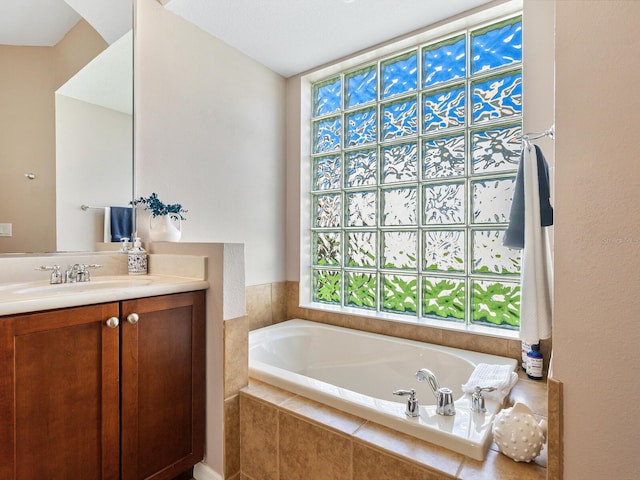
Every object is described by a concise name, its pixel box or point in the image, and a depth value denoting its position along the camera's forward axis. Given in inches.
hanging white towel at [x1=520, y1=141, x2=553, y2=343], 53.2
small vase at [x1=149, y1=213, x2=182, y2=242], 69.6
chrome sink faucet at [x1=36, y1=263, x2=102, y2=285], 57.2
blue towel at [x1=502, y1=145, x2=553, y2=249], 55.0
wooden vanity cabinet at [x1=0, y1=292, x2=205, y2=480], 38.5
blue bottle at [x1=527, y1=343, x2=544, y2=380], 61.7
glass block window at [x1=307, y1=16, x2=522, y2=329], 73.7
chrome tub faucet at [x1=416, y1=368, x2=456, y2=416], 46.3
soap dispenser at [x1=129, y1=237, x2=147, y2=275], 66.6
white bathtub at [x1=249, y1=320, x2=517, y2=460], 43.4
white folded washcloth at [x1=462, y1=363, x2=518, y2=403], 52.2
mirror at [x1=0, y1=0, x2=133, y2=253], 56.7
